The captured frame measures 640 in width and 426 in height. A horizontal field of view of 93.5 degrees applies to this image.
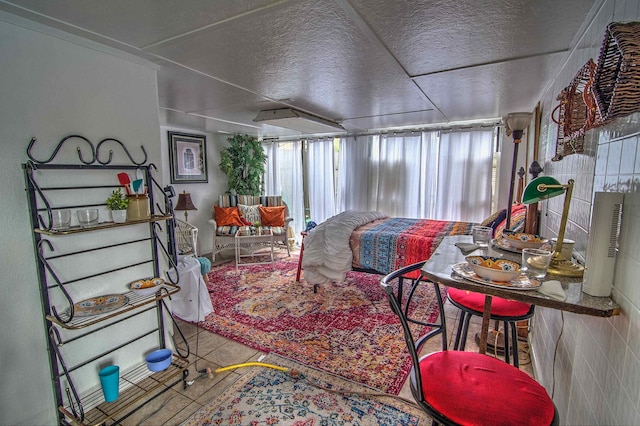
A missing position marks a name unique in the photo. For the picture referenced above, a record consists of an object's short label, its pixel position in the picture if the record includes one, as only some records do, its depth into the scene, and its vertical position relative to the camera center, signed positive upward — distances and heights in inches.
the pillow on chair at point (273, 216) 205.5 -23.4
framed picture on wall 186.4 +15.4
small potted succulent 65.5 -5.5
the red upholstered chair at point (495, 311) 61.0 -26.8
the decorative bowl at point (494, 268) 41.6 -12.3
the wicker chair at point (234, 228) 188.8 -29.5
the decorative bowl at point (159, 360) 75.6 -45.2
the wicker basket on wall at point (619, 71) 28.7 +11.3
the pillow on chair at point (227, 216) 197.8 -22.7
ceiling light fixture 128.6 +27.9
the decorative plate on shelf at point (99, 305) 62.1 -26.5
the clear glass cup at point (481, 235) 67.1 -12.0
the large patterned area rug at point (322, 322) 89.0 -52.7
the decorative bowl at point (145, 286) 70.3 -24.6
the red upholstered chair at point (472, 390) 35.9 -27.2
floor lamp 93.3 +18.1
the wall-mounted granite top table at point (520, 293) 35.1 -14.3
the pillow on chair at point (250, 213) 205.6 -21.3
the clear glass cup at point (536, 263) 45.4 -12.5
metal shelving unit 59.4 -20.0
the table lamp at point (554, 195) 45.6 -2.7
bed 127.1 -28.4
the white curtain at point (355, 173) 205.5 +6.0
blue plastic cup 67.2 -44.7
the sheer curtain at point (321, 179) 218.2 +1.9
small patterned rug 68.6 -53.9
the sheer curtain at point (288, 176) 230.8 +4.3
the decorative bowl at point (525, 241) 56.9 -11.4
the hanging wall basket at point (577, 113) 40.1 +11.0
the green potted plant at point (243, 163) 209.3 +13.0
